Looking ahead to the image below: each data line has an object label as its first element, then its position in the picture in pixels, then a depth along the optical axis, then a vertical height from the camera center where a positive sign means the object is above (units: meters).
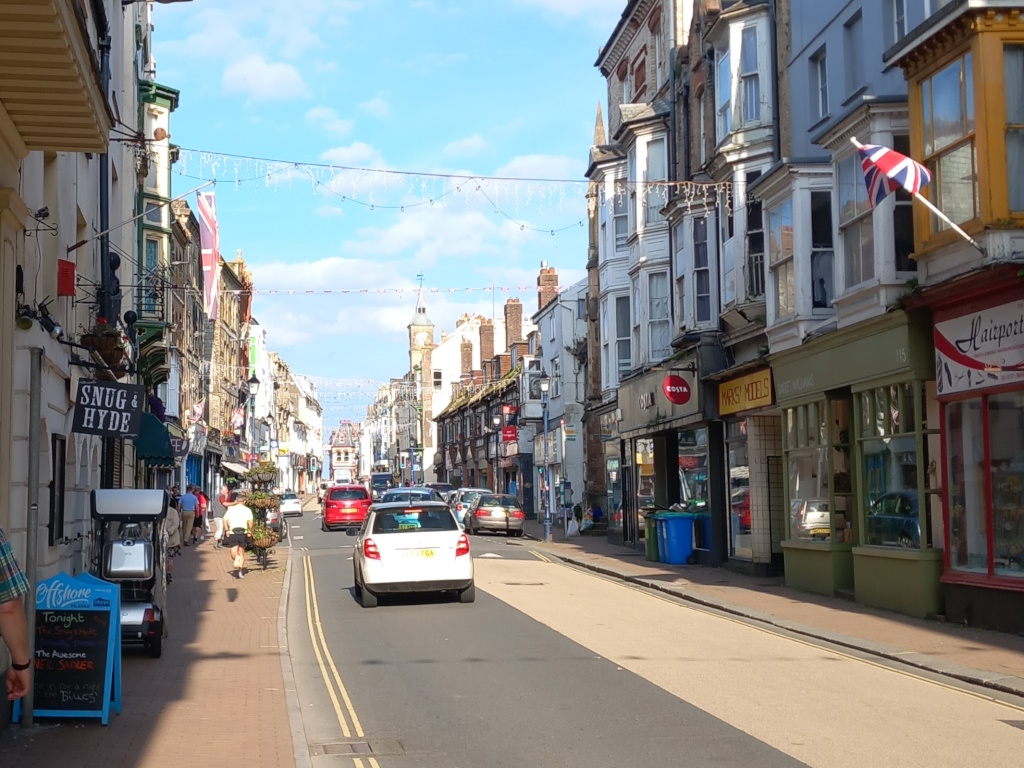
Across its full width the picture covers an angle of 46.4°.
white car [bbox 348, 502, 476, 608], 18.38 -1.04
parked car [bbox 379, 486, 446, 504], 31.95 -0.19
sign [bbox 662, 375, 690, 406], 26.62 +2.10
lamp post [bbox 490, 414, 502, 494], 68.29 +2.66
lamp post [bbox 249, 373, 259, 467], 86.00 +6.25
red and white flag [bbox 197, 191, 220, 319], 29.30 +6.54
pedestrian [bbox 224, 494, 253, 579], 24.20 -0.81
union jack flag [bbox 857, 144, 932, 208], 14.56 +3.81
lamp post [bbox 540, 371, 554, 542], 40.22 -0.18
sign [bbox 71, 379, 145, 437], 11.30 +0.80
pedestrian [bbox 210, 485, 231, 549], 32.24 -1.10
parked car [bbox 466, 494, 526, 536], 43.56 -1.03
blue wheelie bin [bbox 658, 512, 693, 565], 27.12 -1.27
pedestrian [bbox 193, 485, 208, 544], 39.53 -0.87
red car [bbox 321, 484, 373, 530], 47.22 -0.68
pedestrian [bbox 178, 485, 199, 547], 35.09 -0.55
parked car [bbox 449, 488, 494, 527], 48.69 -0.54
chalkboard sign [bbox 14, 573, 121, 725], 9.23 -1.21
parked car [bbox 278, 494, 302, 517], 65.75 -0.86
